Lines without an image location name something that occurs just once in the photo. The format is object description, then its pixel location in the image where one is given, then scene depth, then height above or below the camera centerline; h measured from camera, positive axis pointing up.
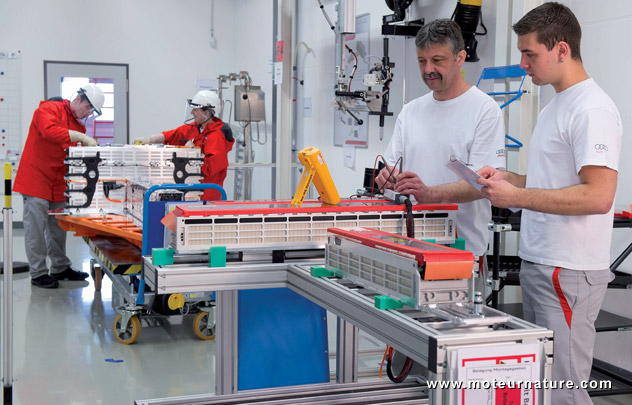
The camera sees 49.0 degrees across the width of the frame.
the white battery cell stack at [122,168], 4.84 -0.04
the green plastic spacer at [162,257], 2.20 -0.30
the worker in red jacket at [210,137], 5.76 +0.22
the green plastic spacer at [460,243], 2.54 -0.27
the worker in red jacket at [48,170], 5.62 -0.08
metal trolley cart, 4.25 -0.81
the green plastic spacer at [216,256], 2.19 -0.29
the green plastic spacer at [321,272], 2.12 -0.33
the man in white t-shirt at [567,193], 1.99 -0.07
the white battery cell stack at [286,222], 2.19 -0.19
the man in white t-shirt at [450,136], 2.57 +0.12
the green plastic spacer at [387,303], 1.74 -0.34
